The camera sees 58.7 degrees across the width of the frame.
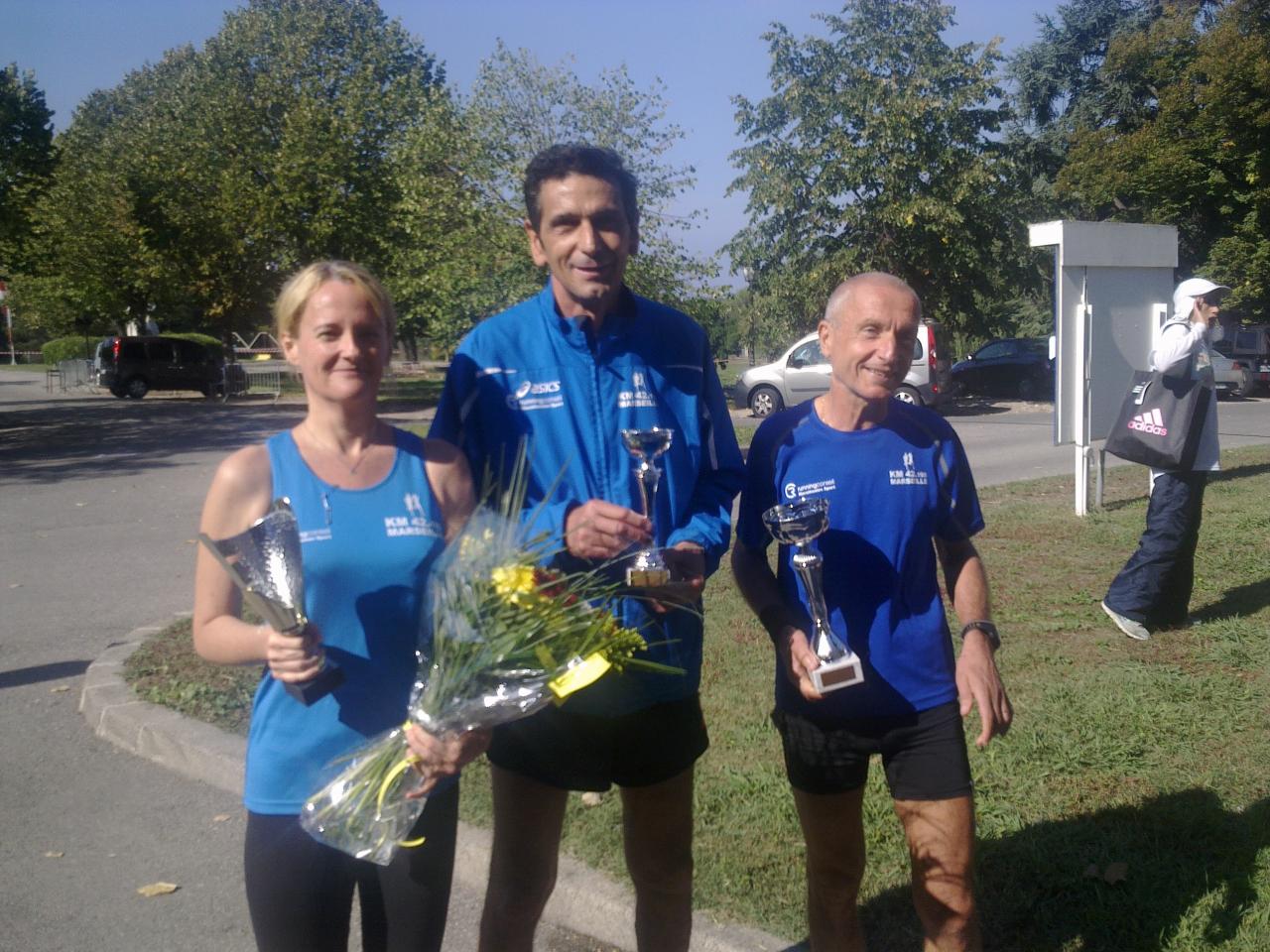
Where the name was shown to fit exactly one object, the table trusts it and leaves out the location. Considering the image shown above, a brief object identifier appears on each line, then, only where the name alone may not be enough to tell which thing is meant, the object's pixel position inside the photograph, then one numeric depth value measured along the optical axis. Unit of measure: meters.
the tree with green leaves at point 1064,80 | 38.22
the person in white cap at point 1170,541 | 6.51
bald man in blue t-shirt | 2.69
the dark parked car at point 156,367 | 35.22
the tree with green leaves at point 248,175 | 30.17
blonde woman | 2.30
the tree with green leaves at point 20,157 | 29.17
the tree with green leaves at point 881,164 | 25.91
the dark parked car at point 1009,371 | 29.50
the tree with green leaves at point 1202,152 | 30.59
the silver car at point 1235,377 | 28.36
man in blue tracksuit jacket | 2.63
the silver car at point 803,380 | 22.22
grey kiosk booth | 10.58
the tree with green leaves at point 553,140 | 16.62
